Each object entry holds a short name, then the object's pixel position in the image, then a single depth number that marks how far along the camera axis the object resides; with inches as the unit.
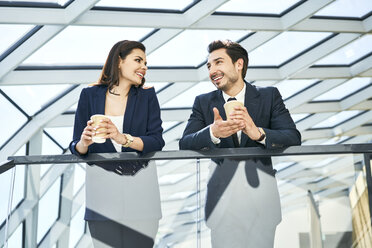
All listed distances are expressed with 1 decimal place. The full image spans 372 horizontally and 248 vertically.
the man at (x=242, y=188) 131.6
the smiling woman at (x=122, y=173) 134.0
